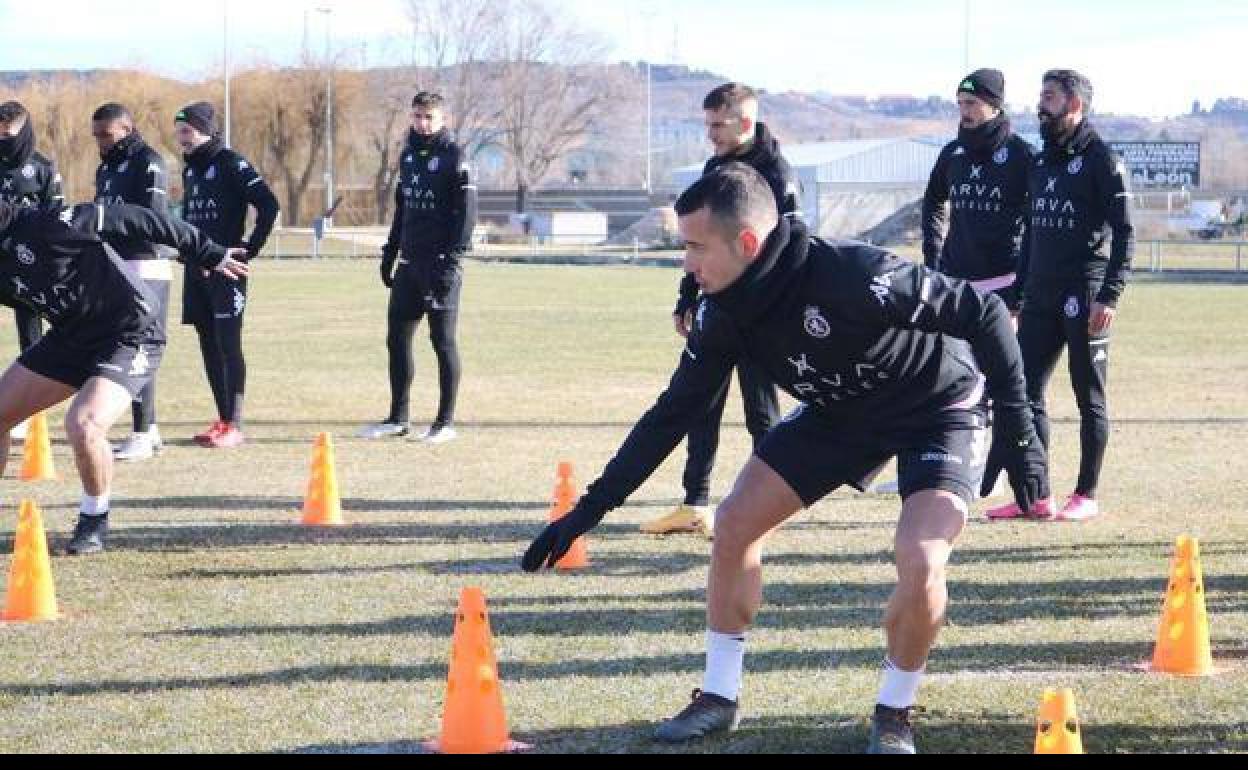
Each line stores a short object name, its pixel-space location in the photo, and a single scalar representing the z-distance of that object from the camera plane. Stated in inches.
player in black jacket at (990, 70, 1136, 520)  374.9
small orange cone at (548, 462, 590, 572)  333.1
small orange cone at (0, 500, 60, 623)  292.5
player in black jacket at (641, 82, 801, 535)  345.7
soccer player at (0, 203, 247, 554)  335.6
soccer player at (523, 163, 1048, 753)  208.5
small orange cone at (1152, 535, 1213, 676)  249.9
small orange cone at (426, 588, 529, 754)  214.1
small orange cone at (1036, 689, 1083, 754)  190.1
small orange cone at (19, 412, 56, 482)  445.4
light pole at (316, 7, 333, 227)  3120.1
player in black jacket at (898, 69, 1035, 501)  394.9
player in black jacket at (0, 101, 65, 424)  484.1
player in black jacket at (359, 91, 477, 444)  502.3
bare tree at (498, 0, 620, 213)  4047.7
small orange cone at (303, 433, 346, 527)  376.5
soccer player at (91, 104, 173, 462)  462.0
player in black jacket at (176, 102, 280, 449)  494.6
